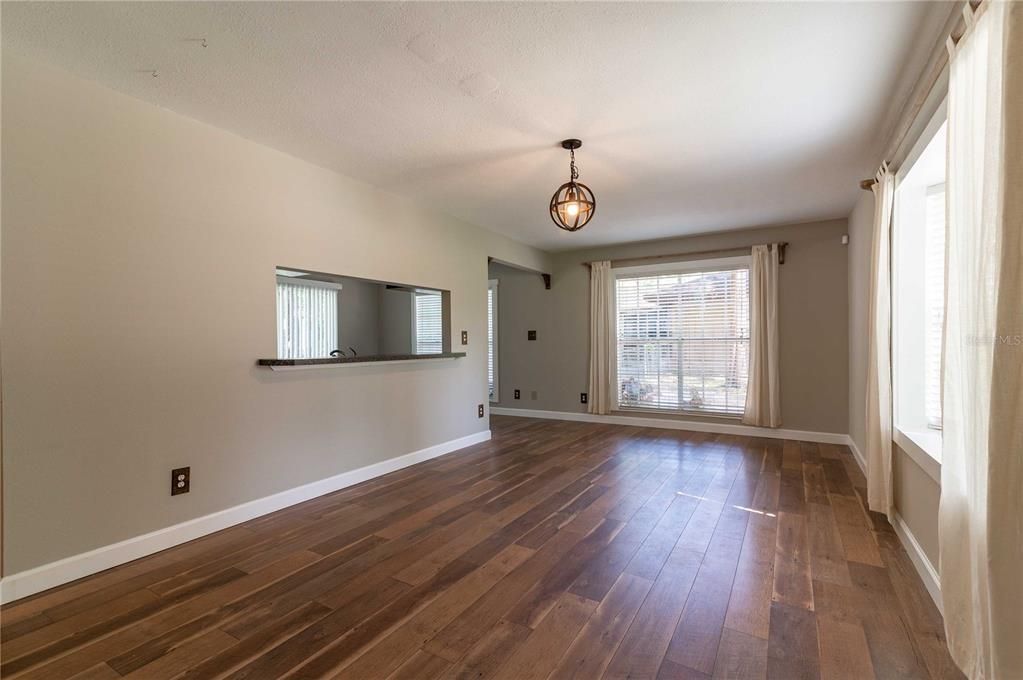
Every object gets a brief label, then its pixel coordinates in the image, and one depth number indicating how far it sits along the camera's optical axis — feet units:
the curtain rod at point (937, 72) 4.99
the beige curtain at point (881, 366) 9.09
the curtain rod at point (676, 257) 17.12
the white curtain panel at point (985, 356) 3.89
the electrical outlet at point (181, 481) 8.43
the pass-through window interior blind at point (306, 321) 16.96
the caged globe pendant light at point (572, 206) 9.40
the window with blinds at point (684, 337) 18.06
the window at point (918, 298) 8.68
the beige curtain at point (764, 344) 17.01
